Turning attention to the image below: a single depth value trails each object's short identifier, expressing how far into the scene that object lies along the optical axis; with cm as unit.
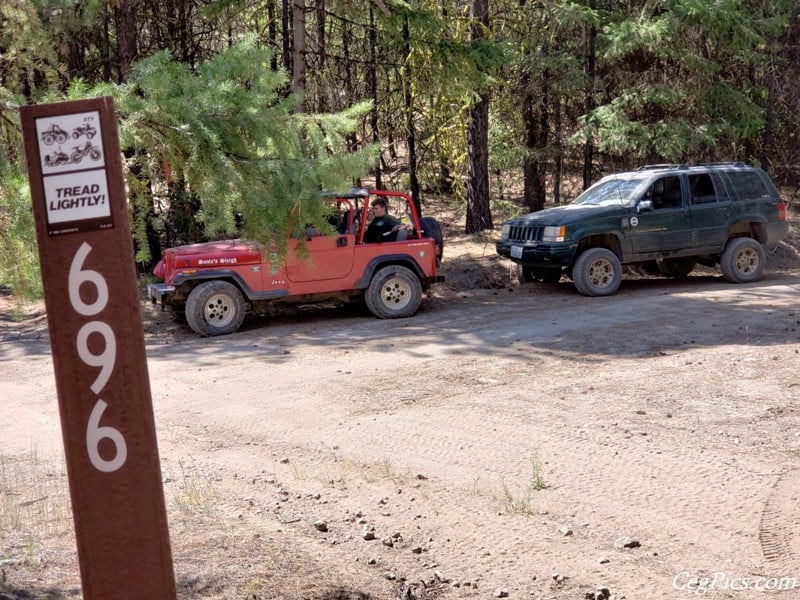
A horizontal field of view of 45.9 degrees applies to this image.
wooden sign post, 329
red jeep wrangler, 1356
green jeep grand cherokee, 1578
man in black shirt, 1455
